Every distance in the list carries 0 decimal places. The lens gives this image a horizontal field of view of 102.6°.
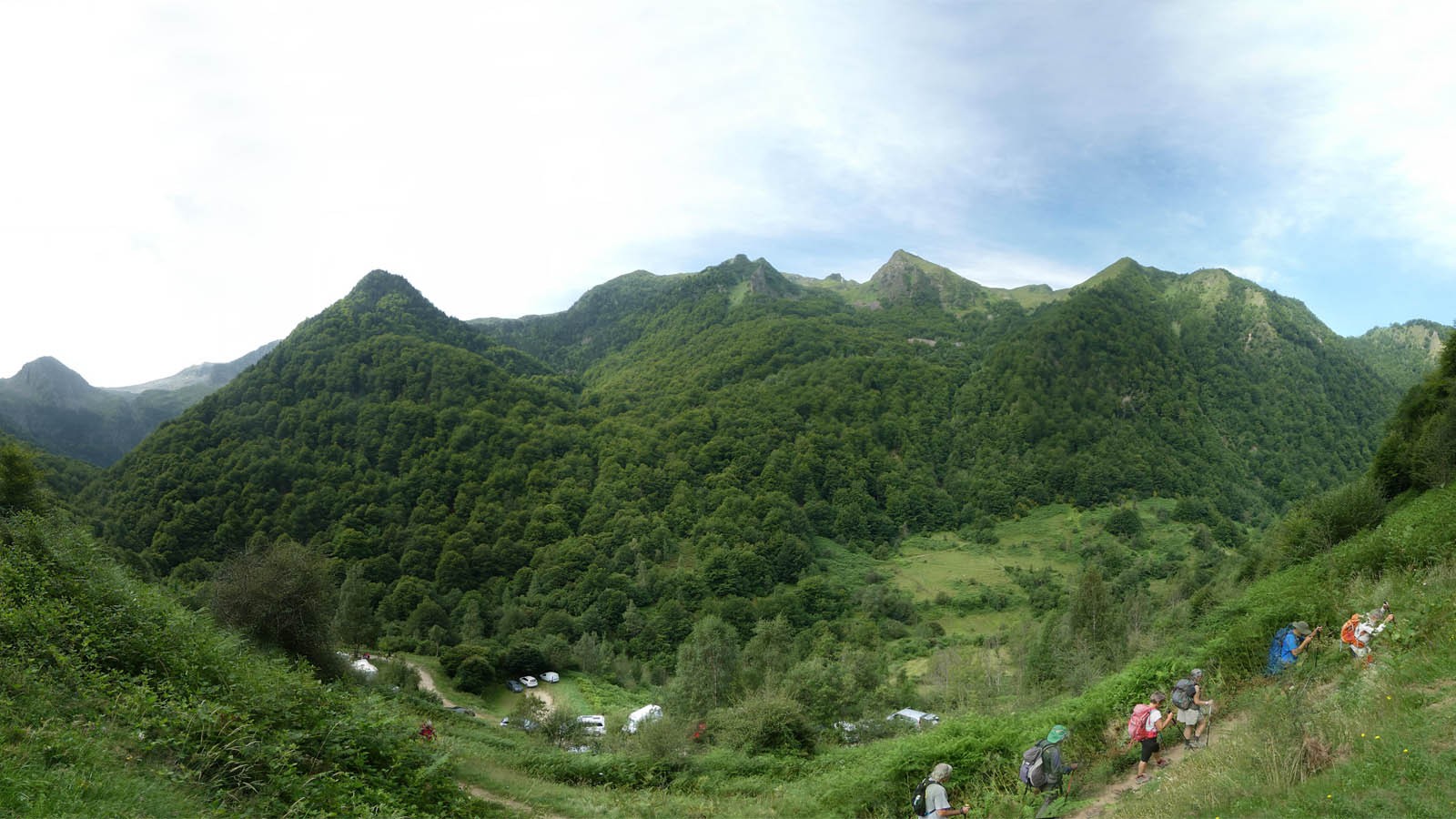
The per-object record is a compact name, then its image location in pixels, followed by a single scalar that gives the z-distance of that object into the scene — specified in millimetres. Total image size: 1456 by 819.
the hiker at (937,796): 9102
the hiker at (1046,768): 9414
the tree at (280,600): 22859
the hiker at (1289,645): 11742
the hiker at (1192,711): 10273
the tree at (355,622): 43500
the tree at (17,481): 16531
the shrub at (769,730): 19844
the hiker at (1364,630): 10828
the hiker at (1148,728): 9961
